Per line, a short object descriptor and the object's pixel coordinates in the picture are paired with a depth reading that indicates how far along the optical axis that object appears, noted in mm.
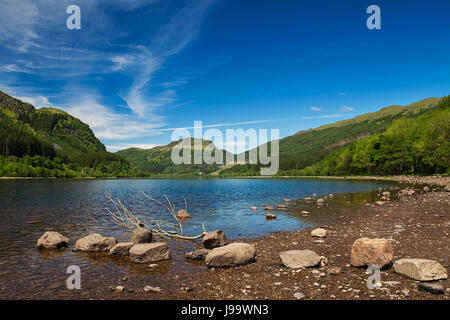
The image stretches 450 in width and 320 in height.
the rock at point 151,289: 11673
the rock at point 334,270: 12491
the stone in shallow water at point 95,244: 18453
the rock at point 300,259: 13461
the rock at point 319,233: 20859
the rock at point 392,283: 10662
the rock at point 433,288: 9609
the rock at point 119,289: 11644
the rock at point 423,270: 10672
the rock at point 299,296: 10117
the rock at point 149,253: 15727
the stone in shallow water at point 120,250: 17250
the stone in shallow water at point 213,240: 19078
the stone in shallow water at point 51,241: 19141
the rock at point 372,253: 12500
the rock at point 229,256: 14531
